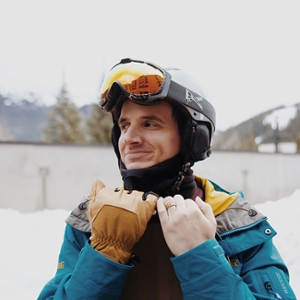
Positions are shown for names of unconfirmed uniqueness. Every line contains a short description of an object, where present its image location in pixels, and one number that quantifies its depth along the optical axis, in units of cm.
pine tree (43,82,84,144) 3039
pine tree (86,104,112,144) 2636
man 122
